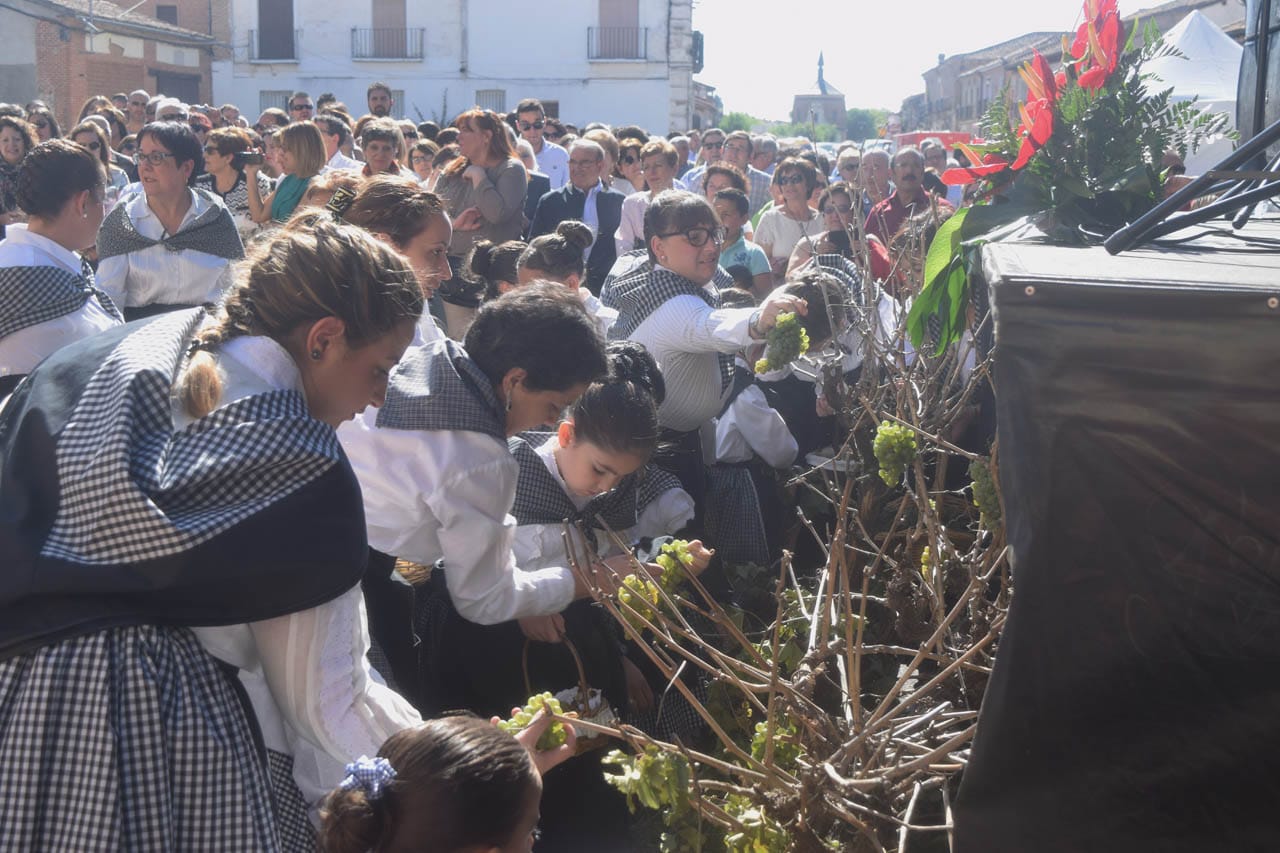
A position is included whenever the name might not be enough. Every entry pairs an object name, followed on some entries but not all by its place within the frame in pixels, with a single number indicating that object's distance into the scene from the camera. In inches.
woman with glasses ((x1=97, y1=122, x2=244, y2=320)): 215.5
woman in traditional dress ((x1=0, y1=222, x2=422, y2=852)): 61.9
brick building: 1152.8
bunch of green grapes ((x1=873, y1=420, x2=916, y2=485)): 98.4
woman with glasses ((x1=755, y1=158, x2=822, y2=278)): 293.3
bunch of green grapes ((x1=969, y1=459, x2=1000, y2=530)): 88.1
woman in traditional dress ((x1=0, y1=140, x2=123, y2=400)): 159.0
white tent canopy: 420.8
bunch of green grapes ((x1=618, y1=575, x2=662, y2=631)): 103.8
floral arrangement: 77.1
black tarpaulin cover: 45.0
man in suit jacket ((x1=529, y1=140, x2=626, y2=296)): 304.2
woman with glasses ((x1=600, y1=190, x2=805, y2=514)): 168.1
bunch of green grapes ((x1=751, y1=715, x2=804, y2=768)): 97.6
